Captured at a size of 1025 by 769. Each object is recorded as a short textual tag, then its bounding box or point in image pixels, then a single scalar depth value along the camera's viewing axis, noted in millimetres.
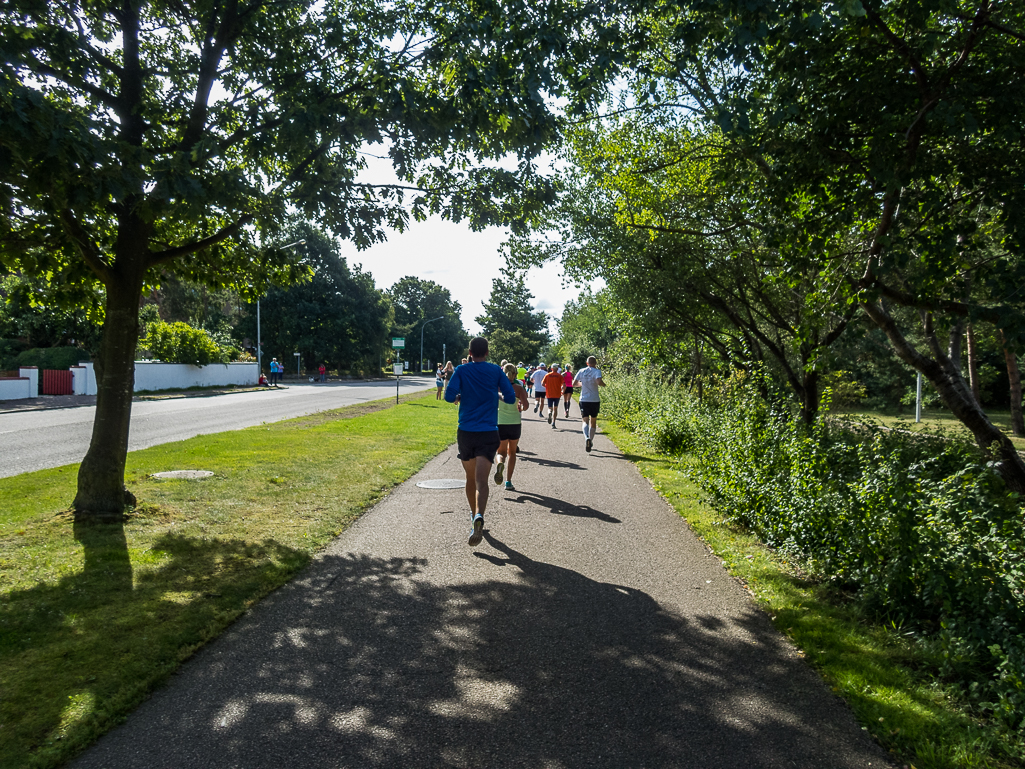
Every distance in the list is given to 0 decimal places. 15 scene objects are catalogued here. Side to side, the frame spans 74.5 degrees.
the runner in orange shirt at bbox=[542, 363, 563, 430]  19031
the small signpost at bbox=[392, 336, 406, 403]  29711
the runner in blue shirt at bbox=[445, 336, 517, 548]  6535
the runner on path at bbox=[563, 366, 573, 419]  21953
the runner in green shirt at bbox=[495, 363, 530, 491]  8180
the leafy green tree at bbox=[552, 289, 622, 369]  41625
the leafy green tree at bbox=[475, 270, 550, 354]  96812
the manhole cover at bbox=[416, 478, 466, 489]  9436
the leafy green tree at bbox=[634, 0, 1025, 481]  5461
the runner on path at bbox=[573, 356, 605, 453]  13469
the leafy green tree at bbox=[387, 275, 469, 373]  105062
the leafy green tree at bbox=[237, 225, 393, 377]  63062
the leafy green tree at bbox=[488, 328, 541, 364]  83312
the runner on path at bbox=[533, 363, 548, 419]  21550
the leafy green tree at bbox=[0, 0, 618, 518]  5328
